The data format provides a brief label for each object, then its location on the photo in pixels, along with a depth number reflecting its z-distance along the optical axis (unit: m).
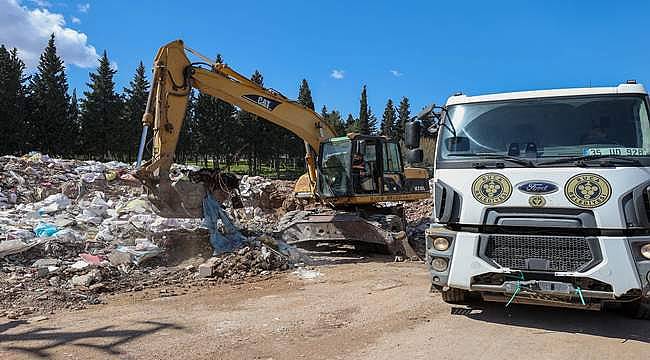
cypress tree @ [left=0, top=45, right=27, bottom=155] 36.25
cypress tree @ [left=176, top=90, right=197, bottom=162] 43.78
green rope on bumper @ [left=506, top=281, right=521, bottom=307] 4.72
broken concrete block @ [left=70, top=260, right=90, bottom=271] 7.18
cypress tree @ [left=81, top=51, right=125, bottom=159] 41.12
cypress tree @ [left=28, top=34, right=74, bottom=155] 38.44
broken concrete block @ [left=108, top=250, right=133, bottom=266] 7.72
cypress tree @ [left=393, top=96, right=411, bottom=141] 71.72
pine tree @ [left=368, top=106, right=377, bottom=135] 64.56
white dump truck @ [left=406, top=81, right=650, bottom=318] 4.51
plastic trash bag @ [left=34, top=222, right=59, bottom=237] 8.68
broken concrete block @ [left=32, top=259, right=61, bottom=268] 7.34
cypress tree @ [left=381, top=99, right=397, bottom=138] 69.98
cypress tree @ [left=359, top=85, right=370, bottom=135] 62.08
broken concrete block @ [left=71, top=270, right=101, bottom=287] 6.68
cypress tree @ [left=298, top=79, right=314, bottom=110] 53.91
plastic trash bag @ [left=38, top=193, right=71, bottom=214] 10.92
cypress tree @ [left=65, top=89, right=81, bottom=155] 40.14
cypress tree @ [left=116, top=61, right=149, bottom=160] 42.09
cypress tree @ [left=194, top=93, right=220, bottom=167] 43.19
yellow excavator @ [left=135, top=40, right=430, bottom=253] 8.21
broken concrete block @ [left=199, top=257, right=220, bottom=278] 7.55
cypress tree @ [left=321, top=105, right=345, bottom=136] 60.62
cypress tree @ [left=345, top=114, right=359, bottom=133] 62.34
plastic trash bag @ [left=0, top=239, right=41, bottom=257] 7.57
